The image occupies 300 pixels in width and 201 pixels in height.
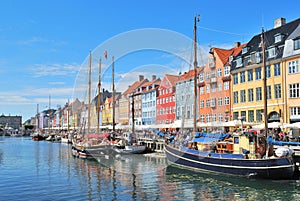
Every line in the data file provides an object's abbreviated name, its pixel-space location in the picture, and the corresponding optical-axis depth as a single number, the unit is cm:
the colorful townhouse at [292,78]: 4462
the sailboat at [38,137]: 12464
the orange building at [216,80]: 5763
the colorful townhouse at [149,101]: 6769
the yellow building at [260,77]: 4766
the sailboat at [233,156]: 2433
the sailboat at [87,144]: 3325
